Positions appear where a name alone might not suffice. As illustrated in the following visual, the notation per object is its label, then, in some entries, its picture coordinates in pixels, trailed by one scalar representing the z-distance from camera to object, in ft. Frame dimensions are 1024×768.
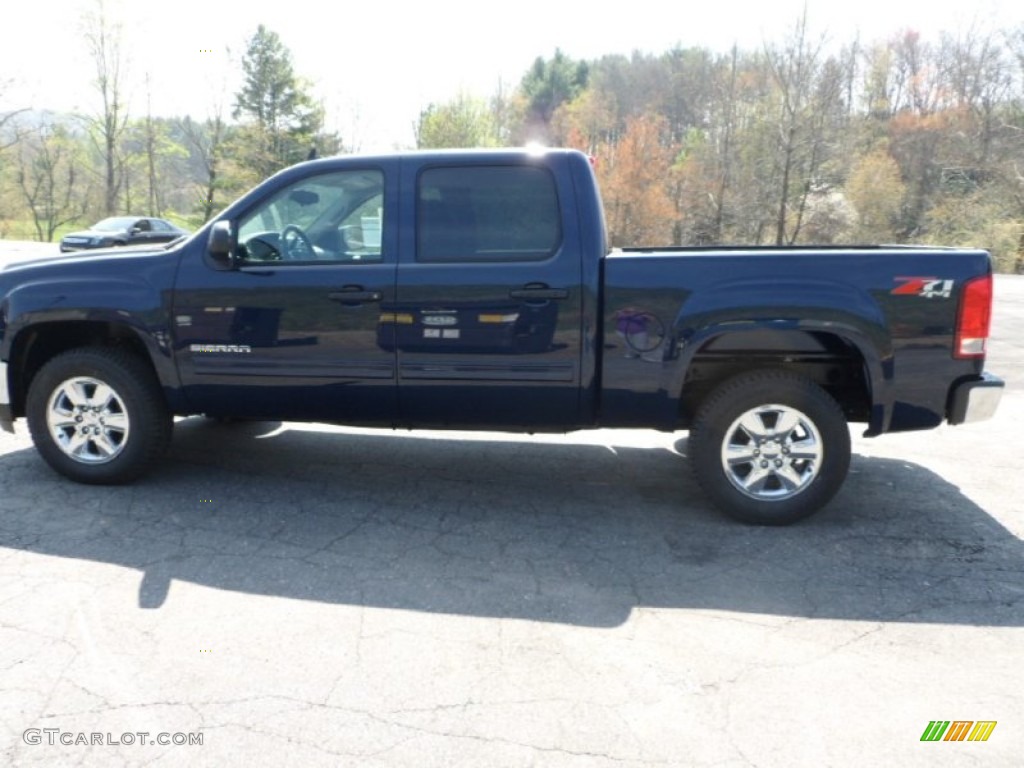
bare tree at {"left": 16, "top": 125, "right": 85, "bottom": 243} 177.78
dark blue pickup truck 12.84
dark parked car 80.79
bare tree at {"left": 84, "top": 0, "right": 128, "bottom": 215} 144.36
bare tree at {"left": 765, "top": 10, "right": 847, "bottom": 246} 116.06
